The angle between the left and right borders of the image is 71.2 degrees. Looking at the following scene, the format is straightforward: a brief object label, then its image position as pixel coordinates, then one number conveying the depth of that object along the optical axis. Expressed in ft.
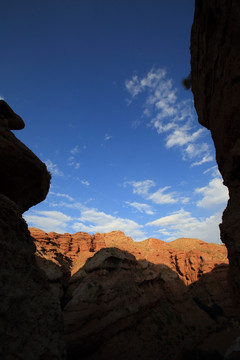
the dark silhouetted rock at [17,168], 33.37
